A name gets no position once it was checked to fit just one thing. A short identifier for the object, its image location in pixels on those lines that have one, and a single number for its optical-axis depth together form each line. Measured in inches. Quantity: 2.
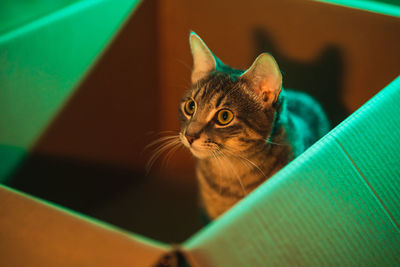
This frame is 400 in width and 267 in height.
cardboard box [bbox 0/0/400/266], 22.2
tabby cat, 27.3
